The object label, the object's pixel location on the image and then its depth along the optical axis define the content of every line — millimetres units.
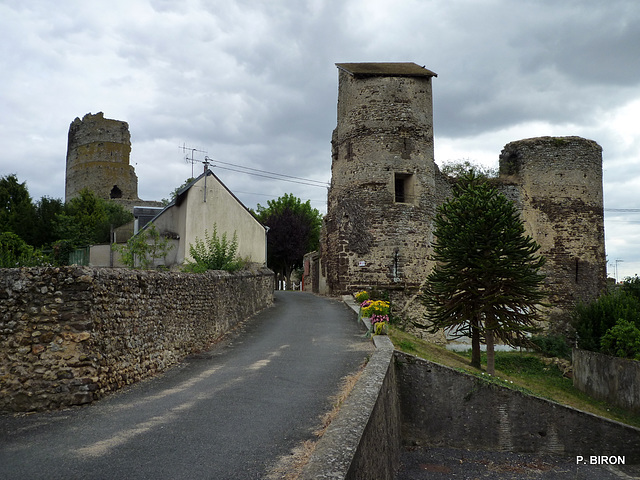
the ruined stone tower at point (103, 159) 52531
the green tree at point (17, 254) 12056
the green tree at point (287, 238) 43344
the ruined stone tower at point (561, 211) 27781
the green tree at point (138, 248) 17266
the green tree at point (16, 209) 28766
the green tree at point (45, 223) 29797
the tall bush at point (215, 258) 16984
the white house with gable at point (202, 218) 22234
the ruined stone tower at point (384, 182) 23078
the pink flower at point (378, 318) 14034
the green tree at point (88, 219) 30062
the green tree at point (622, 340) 20656
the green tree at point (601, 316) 23766
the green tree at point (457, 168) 34000
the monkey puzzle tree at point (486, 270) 16125
